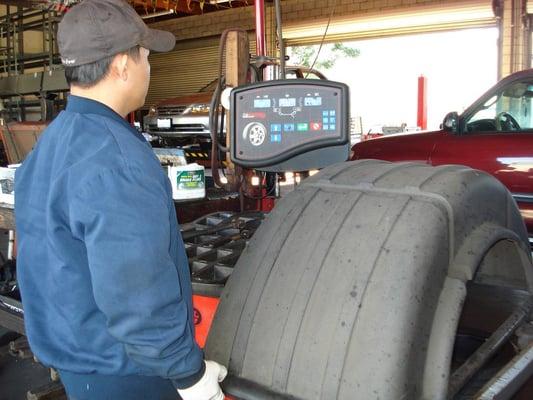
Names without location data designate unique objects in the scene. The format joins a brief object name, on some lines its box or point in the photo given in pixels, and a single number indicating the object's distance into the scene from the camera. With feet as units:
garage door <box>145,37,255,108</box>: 58.75
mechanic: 4.36
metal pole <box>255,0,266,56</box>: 8.81
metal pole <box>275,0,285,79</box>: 8.24
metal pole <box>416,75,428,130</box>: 57.72
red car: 18.45
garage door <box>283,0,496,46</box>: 42.80
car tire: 4.22
